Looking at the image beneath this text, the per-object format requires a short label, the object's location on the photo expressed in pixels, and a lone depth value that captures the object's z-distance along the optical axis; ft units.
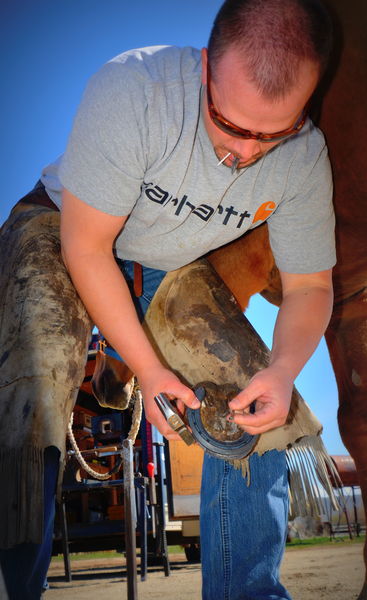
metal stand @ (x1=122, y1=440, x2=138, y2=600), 7.88
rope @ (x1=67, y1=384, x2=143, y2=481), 11.98
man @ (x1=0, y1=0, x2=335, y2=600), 3.45
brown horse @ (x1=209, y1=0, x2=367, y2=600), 5.29
